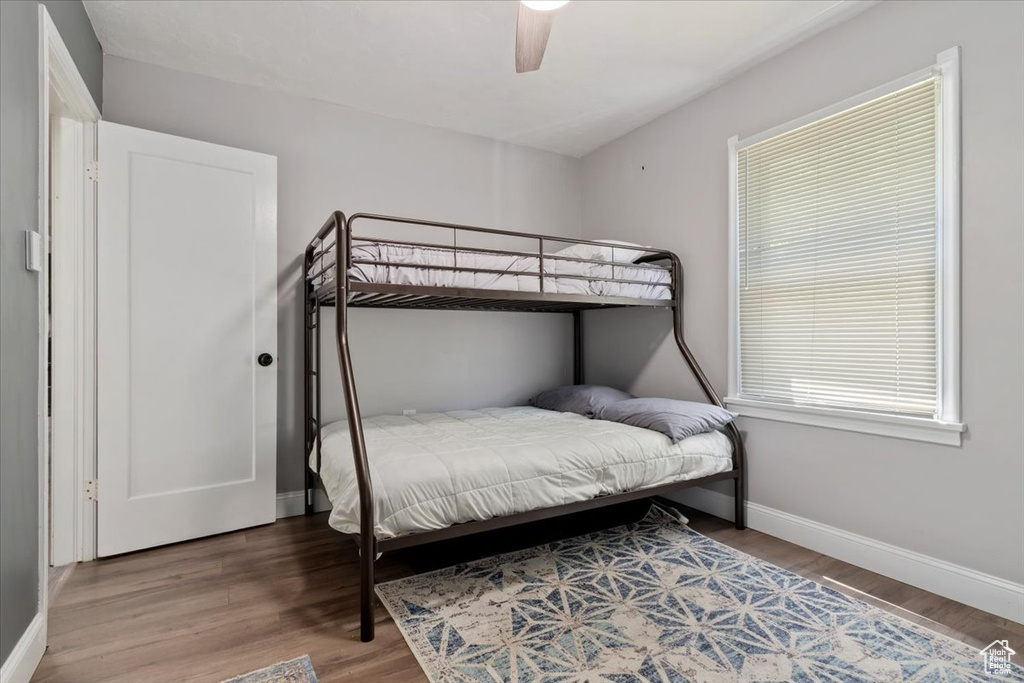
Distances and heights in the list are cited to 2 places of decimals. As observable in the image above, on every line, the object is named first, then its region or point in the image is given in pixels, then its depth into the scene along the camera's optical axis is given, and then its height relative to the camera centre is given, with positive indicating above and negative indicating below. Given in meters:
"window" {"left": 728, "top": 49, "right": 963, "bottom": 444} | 2.01 +0.36
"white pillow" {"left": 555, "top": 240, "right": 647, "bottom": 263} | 2.97 +0.53
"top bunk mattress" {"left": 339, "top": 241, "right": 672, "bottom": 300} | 2.24 +0.34
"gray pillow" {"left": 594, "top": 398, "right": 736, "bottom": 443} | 2.53 -0.41
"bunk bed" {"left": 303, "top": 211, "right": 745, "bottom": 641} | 1.83 +0.23
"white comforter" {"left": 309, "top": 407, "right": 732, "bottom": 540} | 1.83 -0.54
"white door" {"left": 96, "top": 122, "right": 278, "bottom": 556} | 2.41 +0.00
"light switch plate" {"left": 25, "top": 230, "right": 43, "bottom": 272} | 1.55 +0.28
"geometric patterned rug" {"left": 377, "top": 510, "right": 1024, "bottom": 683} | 1.55 -1.02
